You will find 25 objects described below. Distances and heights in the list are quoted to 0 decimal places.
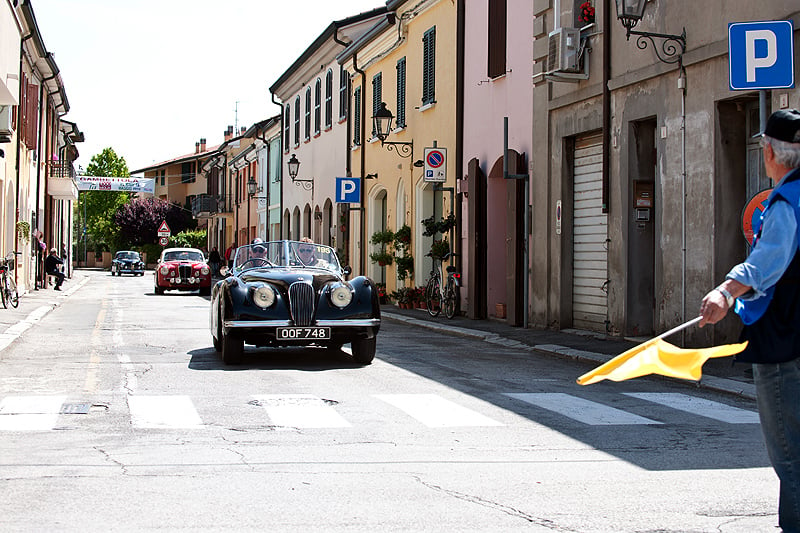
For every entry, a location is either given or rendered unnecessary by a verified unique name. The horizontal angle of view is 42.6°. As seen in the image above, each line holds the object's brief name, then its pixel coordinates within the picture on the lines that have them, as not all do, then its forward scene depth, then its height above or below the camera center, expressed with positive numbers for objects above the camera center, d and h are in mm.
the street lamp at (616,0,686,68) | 13281 +3031
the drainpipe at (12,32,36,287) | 27859 +4064
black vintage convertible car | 11578 -461
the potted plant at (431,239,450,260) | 22016 +465
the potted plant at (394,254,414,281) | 25156 +117
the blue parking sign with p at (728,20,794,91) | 9305 +1976
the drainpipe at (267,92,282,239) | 45750 +3395
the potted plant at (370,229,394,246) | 26156 +868
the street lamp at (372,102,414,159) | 25062 +3661
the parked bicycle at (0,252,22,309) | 22141 -312
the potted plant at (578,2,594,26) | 15922 +4000
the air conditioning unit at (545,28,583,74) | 16016 +3444
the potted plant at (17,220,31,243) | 29219 +1201
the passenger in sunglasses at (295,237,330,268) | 13375 +211
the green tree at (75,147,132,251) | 98438 +6565
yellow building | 23328 +3818
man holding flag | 3824 -140
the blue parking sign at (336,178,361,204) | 29062 +2294
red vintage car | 33781 -87
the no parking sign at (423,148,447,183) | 22219 +2271
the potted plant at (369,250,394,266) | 26281 +331
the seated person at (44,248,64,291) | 35156 +199
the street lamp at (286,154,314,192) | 35375 +3672
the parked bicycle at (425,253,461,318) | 20922 -473
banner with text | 72812 +6313
